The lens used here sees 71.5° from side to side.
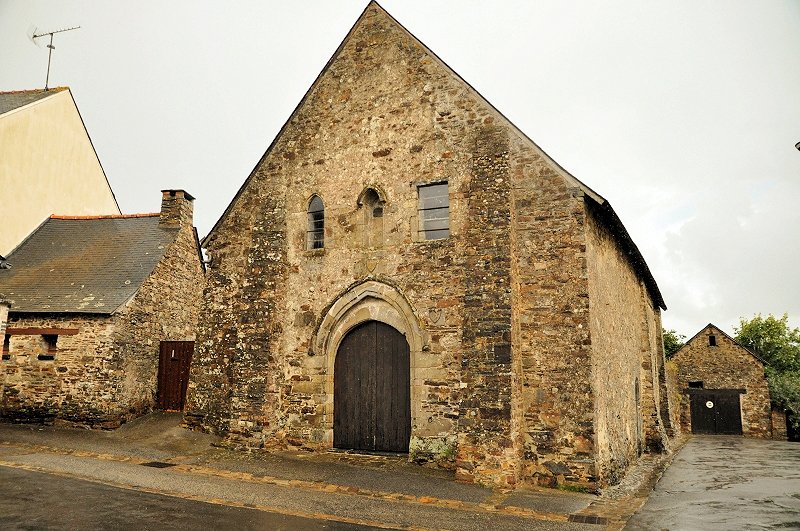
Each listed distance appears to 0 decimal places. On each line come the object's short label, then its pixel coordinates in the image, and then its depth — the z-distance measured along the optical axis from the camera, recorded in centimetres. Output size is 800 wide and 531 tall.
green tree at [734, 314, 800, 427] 4434
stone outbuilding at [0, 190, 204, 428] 1462
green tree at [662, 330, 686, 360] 4256
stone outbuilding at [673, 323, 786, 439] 2696
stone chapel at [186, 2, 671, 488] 986
